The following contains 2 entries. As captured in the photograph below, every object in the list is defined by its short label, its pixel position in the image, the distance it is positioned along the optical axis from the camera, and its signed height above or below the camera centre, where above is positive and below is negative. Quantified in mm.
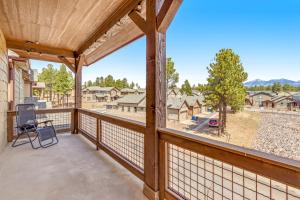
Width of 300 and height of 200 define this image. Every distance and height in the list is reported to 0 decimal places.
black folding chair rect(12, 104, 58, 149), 3910 -616
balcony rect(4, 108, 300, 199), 1127 -1066
